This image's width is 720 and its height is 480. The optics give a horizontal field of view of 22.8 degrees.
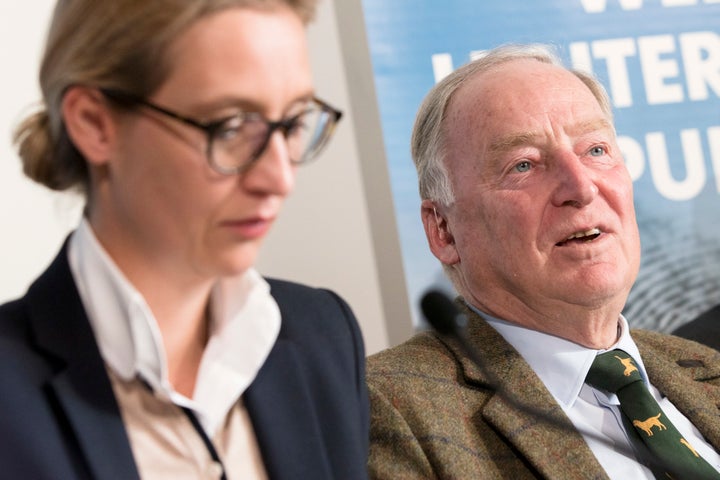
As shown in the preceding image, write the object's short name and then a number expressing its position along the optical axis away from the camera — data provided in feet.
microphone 3.96
